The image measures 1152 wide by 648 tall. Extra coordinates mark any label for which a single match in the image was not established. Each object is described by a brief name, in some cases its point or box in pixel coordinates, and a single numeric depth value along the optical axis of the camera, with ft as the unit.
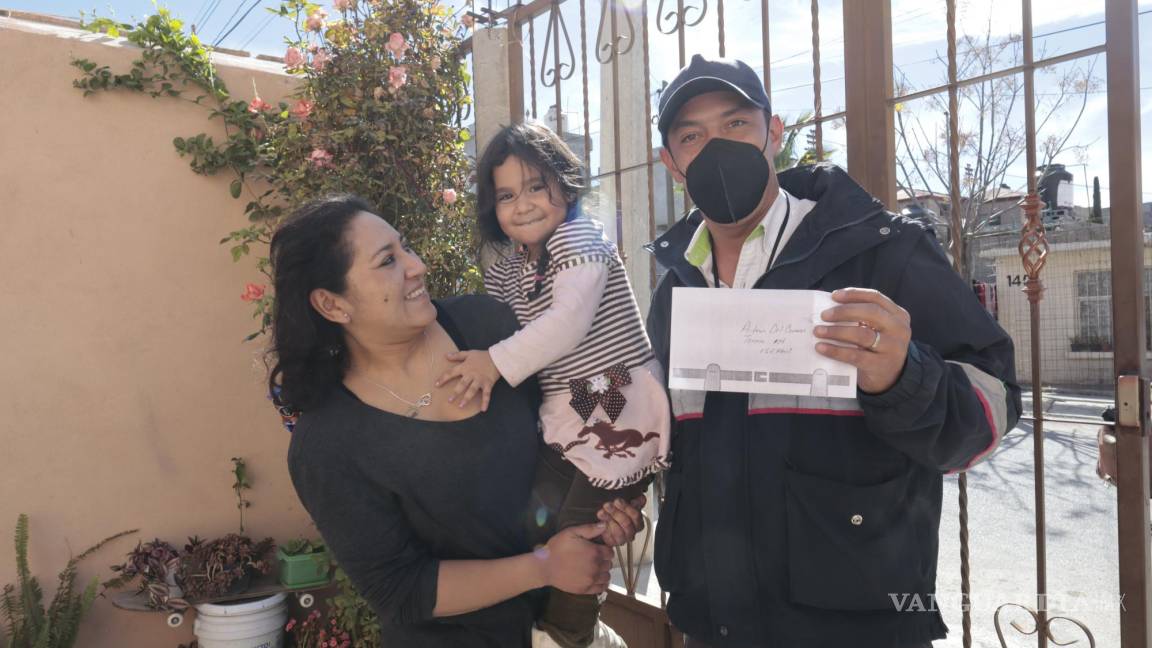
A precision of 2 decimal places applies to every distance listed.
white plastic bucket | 11.83
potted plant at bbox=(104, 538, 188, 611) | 11.51
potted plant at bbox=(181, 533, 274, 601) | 11.84
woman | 5.63
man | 4.12
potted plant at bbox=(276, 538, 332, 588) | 12.51
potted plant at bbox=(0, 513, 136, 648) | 11.15
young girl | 5.99
